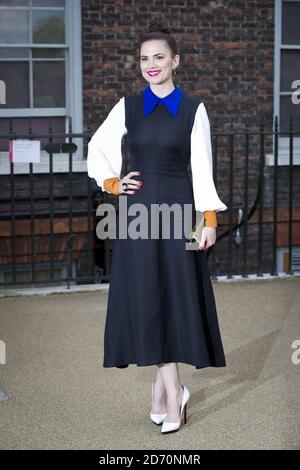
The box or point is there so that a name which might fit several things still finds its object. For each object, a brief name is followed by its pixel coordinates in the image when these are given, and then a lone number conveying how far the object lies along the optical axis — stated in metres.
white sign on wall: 7.88
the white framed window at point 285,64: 9.77
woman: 4.21
